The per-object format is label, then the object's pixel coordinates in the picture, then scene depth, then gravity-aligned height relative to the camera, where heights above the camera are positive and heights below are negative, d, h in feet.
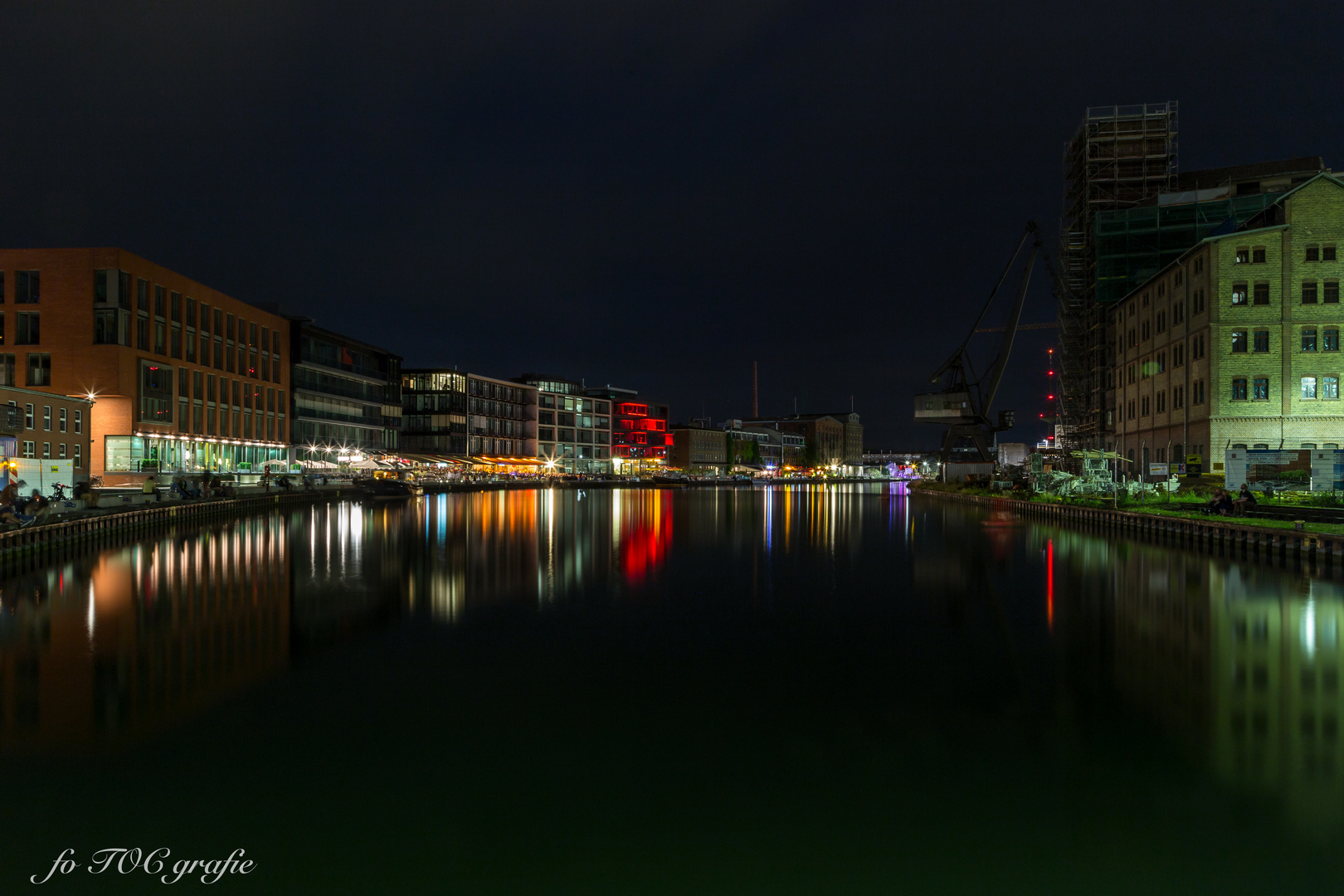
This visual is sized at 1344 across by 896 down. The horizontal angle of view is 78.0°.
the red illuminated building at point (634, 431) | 524.11 +13.95
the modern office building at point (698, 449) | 592.19 +2.83
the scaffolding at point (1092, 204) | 214.07 +66.02
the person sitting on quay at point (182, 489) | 158.71 -6.93
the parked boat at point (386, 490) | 240.53 -10.79
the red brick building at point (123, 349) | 182.91 +24.27
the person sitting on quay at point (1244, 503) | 105.50 -6.49
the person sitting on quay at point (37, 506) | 96.73 -6.19
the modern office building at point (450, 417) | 388.16 +17.17
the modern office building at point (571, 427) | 462.19 +14.74
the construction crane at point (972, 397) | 256.93 +17.50
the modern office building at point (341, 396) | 284.41 +21.69
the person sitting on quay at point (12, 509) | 89.81 -6.11
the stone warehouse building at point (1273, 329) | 147.84 +22.33
